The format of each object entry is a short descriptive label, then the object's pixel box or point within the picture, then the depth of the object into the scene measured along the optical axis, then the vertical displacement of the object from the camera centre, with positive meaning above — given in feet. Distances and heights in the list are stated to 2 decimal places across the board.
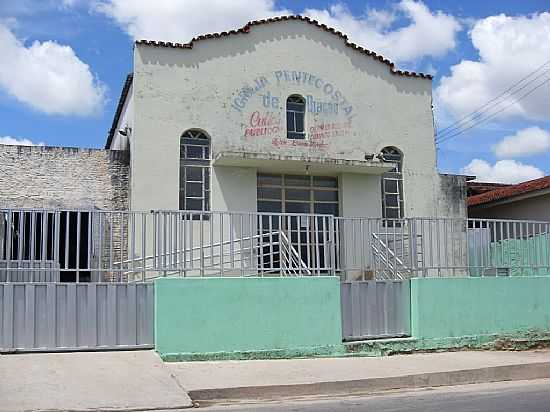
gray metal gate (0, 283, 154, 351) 33.06 -2.59
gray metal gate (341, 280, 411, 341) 39.47 -2.95
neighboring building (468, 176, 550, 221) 59.98 +5.06
